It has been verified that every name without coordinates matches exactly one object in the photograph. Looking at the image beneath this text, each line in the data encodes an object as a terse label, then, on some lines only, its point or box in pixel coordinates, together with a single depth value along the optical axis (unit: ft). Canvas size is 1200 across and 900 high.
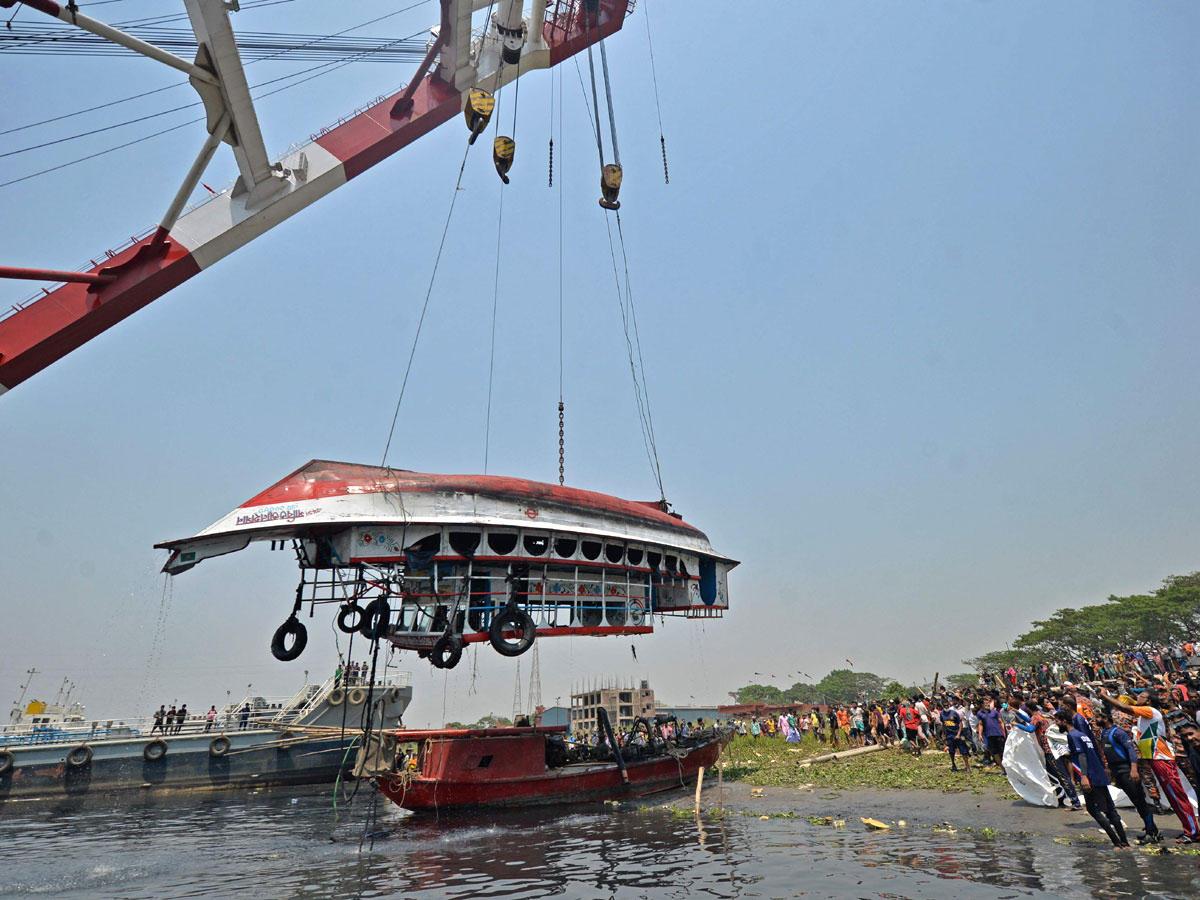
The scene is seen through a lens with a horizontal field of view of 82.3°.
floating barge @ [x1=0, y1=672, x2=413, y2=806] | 95.55
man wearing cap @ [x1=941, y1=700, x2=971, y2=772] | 62.69
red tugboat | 62.08
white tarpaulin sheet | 45.03
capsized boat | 56.80
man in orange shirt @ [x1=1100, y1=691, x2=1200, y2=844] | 32.71
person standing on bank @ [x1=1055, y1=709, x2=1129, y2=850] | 33.14
